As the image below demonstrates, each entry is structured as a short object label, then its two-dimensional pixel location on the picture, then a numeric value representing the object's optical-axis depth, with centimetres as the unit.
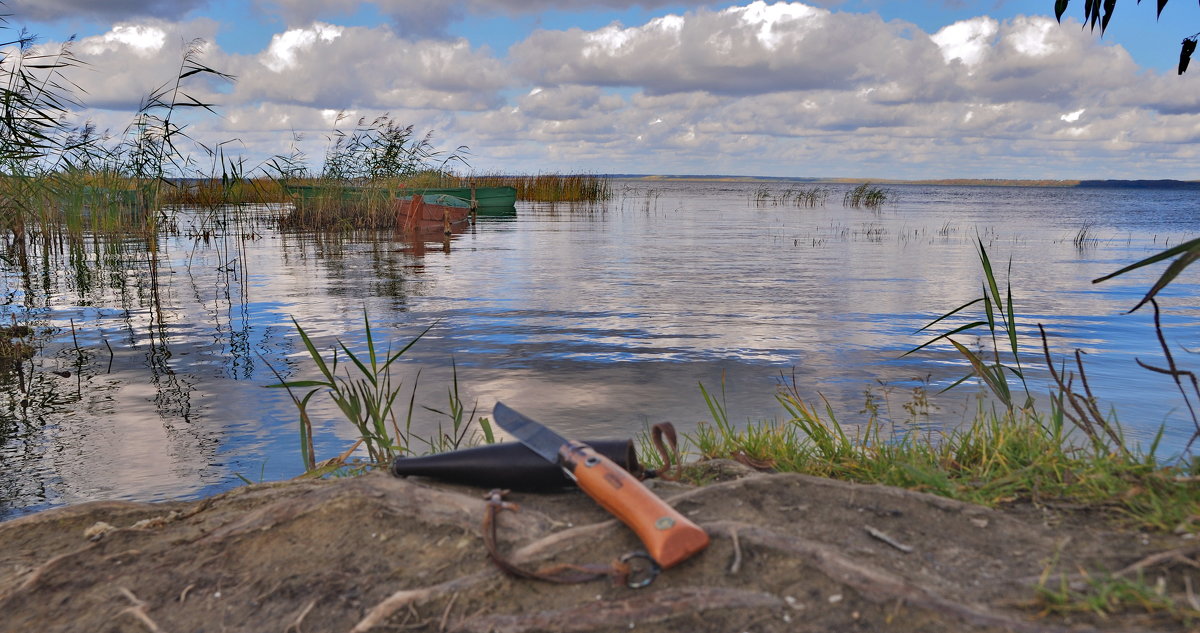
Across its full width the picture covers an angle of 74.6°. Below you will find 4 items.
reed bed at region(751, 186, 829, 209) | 4517
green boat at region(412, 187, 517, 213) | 3090
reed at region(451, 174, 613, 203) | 4200
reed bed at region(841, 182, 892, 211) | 4012
